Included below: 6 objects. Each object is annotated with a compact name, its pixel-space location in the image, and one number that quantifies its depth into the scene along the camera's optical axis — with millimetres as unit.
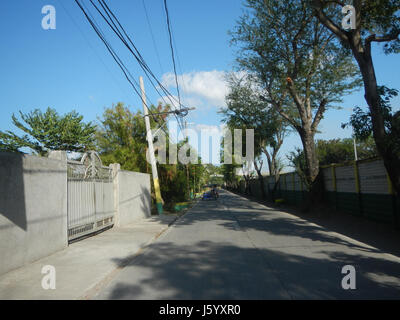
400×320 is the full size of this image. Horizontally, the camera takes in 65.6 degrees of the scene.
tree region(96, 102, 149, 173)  22062
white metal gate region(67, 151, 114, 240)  9625
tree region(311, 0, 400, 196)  8914
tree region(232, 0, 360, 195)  15531
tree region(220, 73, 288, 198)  28361
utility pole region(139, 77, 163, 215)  17781
